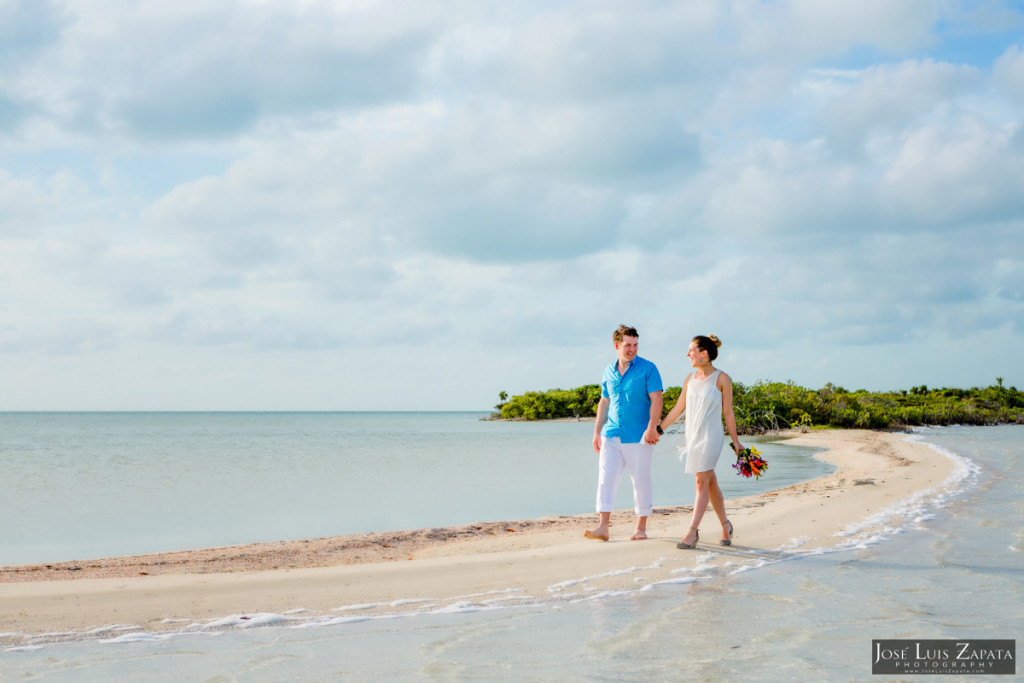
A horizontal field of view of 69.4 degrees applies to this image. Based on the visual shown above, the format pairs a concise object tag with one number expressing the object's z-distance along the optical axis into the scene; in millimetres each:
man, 8047
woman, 7645
